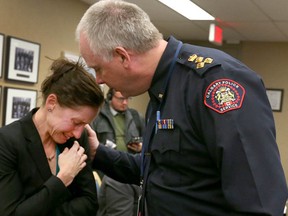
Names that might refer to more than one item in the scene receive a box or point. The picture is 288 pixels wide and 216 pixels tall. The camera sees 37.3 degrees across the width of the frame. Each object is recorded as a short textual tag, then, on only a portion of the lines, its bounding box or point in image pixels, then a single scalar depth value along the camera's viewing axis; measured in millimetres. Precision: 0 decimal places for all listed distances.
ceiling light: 4734
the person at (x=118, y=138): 3426
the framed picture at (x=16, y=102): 3871
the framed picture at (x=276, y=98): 7035
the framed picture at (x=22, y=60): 3838
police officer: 1028
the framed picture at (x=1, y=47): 3738
